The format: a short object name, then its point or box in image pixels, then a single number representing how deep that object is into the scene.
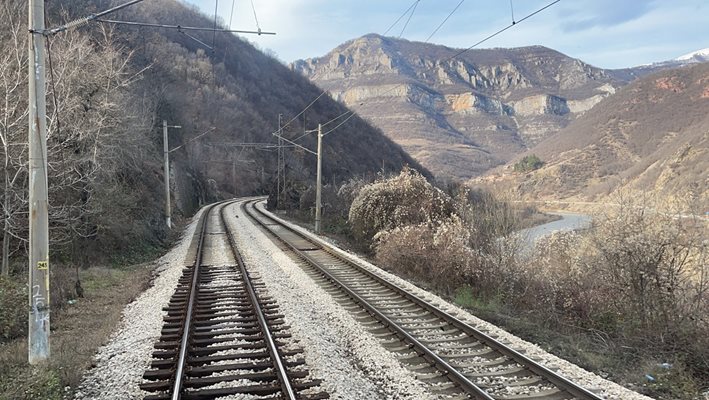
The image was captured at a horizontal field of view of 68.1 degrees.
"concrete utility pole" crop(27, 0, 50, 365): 7.21
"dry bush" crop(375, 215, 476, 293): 17.73
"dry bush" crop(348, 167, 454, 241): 24.67
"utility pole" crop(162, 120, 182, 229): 30.69
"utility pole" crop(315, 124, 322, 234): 28.51
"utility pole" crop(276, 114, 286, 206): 50.35
